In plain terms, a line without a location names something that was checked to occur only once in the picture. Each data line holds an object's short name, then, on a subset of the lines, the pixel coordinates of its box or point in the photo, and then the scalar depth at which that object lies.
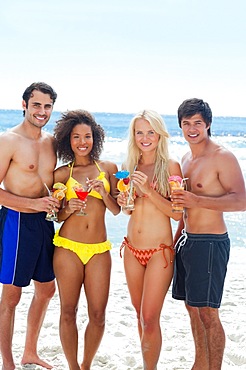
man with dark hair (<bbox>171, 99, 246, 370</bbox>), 4.33
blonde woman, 4.39
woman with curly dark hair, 4.58
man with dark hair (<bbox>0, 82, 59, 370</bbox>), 4.80
